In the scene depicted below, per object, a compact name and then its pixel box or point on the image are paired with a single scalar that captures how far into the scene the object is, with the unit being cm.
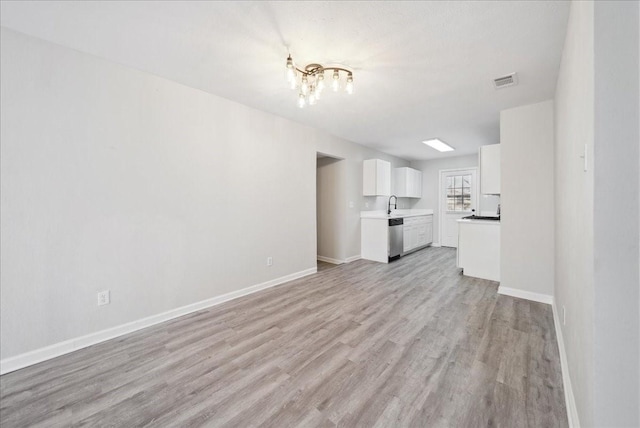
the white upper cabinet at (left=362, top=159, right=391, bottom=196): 534
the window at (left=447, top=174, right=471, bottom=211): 645
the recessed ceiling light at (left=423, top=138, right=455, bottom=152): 506
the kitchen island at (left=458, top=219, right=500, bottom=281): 380
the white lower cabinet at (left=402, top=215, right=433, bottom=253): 572
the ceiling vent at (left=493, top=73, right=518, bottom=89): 251
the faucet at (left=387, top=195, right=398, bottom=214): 632
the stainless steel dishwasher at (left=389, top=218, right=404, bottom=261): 512
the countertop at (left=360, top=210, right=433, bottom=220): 547
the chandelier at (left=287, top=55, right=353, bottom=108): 218
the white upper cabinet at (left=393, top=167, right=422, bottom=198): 649
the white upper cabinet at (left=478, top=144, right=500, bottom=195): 382
